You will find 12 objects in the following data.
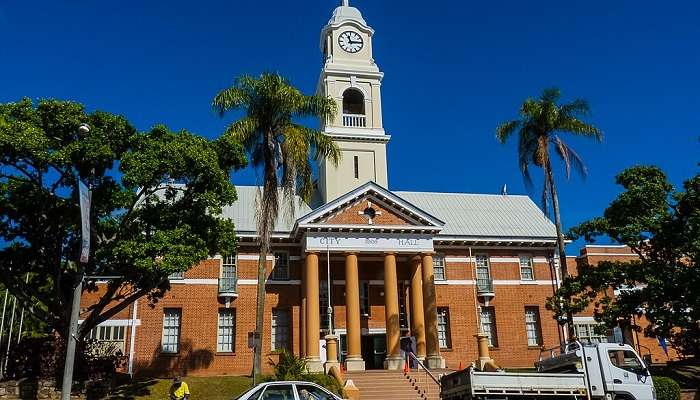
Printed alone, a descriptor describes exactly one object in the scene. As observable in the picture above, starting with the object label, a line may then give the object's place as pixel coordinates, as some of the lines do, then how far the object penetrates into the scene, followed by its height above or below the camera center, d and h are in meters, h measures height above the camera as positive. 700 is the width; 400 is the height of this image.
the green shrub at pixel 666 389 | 22.19 -1.35
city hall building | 32.28 +4.08
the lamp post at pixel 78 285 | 16.47 +2.43
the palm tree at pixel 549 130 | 31.39 +11.46
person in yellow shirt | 19.48 -0.75
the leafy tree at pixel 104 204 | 22.22 +6.37
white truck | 17.52 -0.72
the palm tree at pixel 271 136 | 27.45 +10.28
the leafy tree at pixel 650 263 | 24.16 +3.74
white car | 15.79 -0.73
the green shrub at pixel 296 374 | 25.06 -0.47
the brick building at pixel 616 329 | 38.19 +1.97
